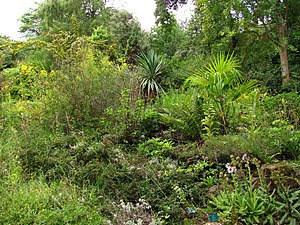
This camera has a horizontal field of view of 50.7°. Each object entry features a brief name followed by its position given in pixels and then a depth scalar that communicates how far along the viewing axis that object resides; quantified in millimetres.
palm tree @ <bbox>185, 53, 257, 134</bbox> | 4430
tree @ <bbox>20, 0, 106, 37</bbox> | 15414
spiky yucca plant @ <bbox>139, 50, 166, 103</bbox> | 9031
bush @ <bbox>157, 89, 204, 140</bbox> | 4598
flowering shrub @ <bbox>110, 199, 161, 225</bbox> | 2670
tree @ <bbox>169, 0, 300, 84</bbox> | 7508
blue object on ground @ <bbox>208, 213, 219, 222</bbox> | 2613
